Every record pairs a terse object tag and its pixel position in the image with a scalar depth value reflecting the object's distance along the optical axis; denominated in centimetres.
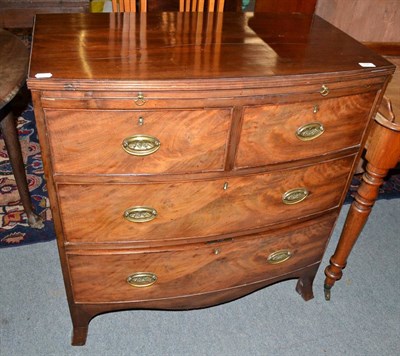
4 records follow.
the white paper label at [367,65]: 113
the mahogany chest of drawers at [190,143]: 99
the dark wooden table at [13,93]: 128
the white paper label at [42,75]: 92
